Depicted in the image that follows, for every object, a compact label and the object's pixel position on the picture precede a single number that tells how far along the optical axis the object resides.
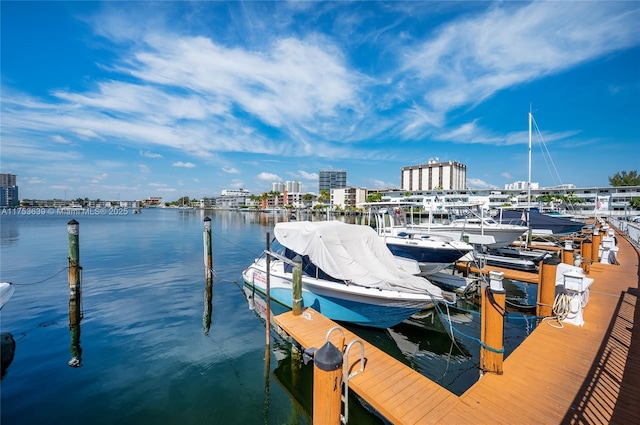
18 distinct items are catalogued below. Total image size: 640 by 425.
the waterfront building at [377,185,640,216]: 81.75
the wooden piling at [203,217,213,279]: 17.45
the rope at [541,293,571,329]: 8.18
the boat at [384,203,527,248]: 17.77
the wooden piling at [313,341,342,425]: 4.08
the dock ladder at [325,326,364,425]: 5.51
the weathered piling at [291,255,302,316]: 9.27
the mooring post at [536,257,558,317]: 8.98
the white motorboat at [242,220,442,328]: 9.12
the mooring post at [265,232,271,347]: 9.12
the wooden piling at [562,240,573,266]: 13.35
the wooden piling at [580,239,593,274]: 16.20
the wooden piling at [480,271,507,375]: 5.86
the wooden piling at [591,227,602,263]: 17.51
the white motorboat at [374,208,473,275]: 13.54
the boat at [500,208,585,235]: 24.85
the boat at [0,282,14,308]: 7.97
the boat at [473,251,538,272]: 17.09
